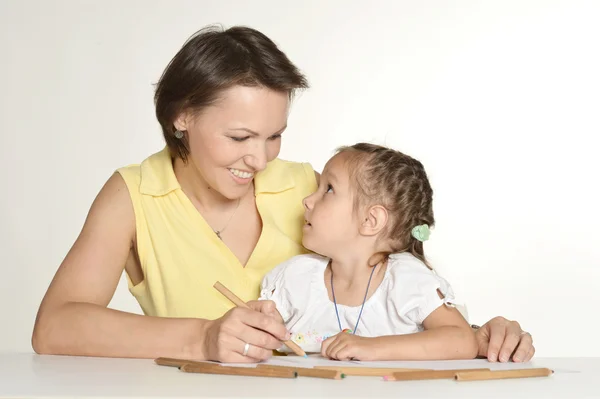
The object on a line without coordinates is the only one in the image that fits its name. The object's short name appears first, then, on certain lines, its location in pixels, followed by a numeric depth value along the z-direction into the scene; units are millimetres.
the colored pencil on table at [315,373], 1645
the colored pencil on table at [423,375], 1642
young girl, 2060
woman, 2088
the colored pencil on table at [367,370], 1694
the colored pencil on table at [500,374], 1645
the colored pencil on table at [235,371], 1655
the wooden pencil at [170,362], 1744
